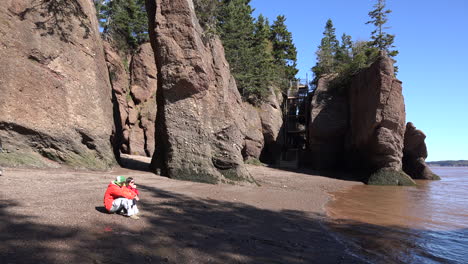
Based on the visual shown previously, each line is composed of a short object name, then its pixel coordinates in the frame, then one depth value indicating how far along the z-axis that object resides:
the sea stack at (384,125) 18.72
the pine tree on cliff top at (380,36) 34.59
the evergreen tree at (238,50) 26.42
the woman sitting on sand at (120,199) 4.93
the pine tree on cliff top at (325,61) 30.82
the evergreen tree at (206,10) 23.62
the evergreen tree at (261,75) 27.17
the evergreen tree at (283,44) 44.25
